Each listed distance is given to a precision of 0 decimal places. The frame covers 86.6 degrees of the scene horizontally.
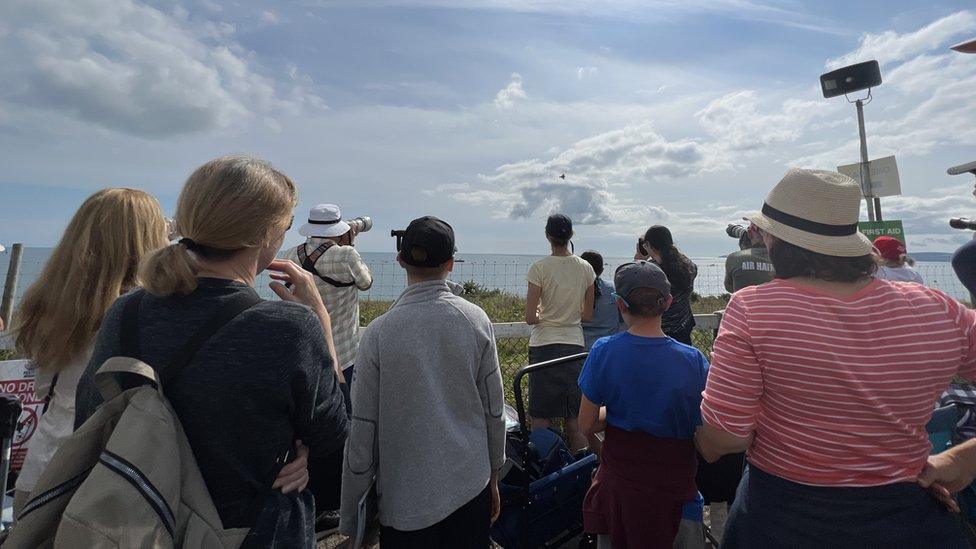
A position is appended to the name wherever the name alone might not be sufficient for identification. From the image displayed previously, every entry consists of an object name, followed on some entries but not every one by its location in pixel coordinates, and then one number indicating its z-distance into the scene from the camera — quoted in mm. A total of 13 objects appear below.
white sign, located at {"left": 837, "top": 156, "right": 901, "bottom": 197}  5309
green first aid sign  5168
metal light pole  5480
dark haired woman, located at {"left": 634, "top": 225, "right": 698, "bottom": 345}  4258
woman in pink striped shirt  1418
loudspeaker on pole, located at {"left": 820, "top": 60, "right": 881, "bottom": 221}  5523
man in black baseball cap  2035
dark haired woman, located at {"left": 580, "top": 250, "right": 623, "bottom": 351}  4570
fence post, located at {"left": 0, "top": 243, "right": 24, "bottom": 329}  5215
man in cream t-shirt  4199
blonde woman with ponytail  1264
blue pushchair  2570
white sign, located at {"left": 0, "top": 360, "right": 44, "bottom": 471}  3209
